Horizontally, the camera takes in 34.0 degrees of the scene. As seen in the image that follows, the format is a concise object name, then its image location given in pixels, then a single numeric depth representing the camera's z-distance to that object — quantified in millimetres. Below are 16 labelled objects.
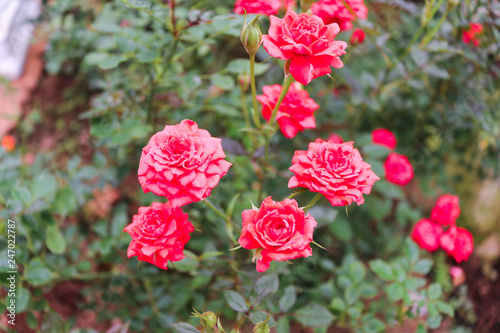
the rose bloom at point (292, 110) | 554
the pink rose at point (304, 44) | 498
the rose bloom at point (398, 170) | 689
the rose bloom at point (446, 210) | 622
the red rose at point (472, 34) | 664
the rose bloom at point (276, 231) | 487
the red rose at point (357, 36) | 662
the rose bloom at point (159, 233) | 505
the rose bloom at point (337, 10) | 567
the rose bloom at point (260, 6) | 563
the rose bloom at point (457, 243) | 610
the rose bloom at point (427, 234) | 628
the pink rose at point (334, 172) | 498
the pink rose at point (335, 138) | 688
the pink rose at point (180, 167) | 492
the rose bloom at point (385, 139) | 728
